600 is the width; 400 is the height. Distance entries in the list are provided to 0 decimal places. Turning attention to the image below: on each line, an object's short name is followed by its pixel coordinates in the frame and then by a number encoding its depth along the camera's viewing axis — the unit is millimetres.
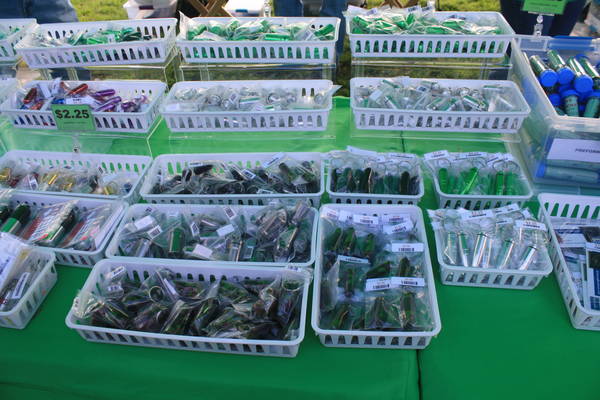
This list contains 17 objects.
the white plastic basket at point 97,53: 2121
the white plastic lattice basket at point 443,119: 1750
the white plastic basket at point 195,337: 1182
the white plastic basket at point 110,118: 1927
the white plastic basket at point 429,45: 1985
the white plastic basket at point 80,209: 1465
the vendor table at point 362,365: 1180
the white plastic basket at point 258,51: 2047
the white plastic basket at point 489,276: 1332
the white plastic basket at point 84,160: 1905
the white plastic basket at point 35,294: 1312
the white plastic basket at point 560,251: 1267
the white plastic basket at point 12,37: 2246
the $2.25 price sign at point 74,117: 1908
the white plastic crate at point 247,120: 1848
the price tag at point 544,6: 2047
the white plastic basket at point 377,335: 1170
